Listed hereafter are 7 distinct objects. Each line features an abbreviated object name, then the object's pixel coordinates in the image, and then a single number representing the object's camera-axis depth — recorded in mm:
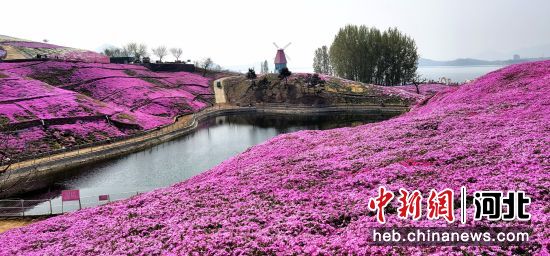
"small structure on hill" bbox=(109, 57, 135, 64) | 138500
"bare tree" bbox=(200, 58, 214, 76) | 156300
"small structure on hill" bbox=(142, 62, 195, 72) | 141875
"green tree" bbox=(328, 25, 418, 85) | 134250
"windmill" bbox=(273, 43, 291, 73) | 154250
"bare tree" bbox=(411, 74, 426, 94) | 122188
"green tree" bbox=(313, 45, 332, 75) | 182875
